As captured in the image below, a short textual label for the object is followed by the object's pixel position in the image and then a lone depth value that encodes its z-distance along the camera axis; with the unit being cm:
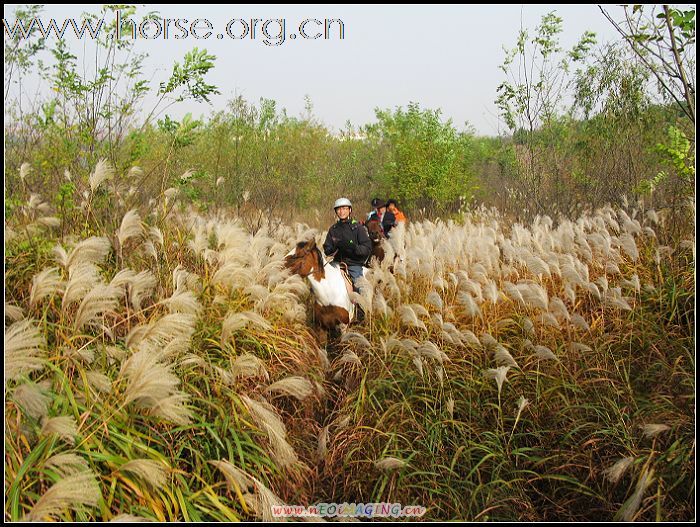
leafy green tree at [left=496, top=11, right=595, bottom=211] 901
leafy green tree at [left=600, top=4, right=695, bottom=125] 394
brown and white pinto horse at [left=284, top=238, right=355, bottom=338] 582
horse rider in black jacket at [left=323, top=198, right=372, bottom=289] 667
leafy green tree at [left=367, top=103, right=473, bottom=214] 2128
